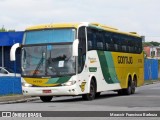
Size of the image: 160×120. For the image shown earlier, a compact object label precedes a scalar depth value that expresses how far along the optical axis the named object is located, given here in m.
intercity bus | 21.94
